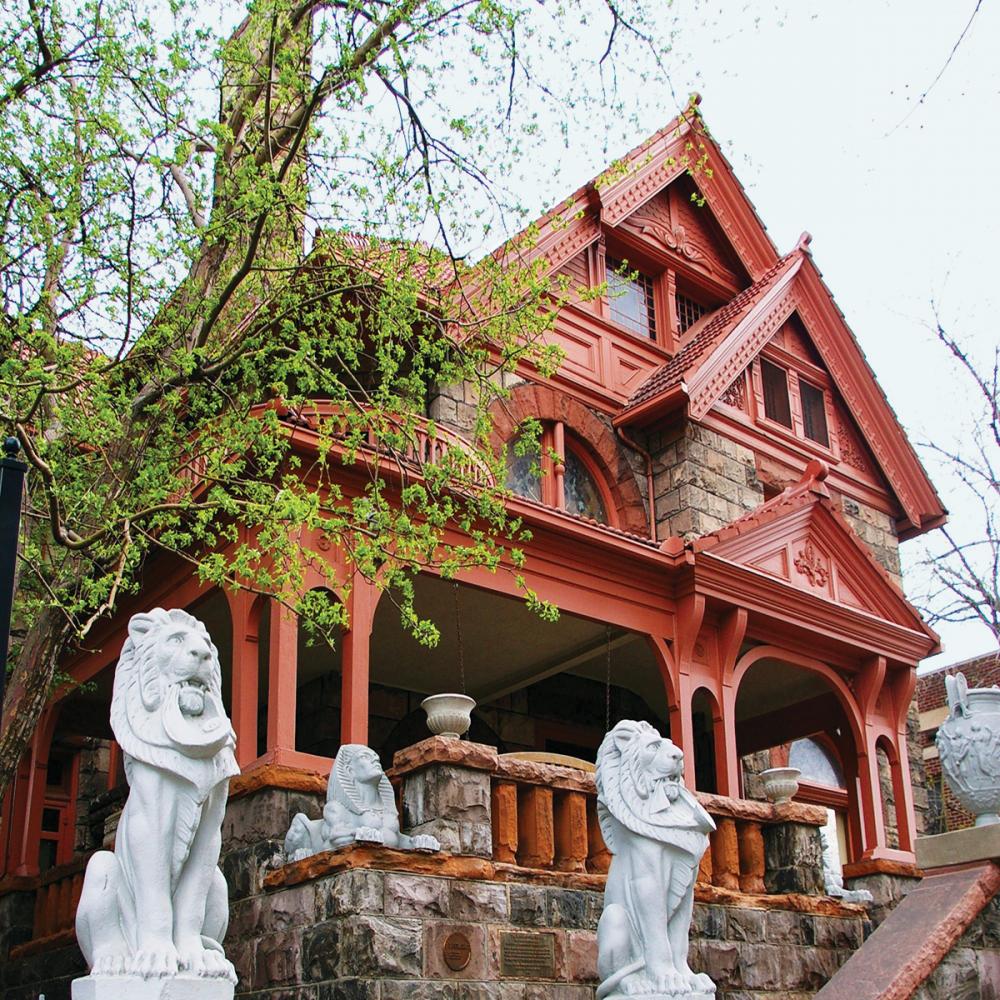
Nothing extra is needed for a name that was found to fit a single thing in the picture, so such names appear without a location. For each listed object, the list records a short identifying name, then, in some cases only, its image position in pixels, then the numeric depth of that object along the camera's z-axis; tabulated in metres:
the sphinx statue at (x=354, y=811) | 8.14
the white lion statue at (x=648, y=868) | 6.96
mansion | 11.97
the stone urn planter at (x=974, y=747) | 8.88
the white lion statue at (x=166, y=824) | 5.20
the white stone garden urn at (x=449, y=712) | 9.05
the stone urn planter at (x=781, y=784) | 11.30
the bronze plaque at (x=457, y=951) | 7.93
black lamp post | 4.39
